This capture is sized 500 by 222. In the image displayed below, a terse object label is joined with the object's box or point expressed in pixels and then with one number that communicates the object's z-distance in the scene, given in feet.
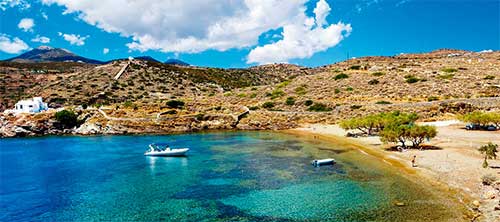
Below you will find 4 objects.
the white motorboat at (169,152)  154.92
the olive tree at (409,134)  132.26
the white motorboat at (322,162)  121.49
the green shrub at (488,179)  83.35
